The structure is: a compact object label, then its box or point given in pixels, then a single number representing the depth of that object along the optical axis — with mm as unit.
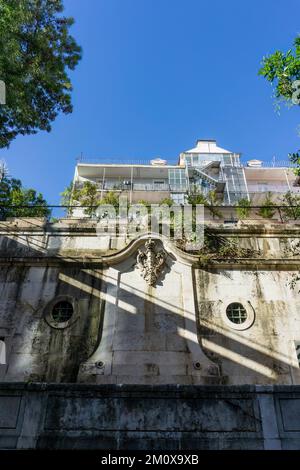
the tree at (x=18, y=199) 16056
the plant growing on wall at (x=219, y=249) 12180
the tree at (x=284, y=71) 9281
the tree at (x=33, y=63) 12438
